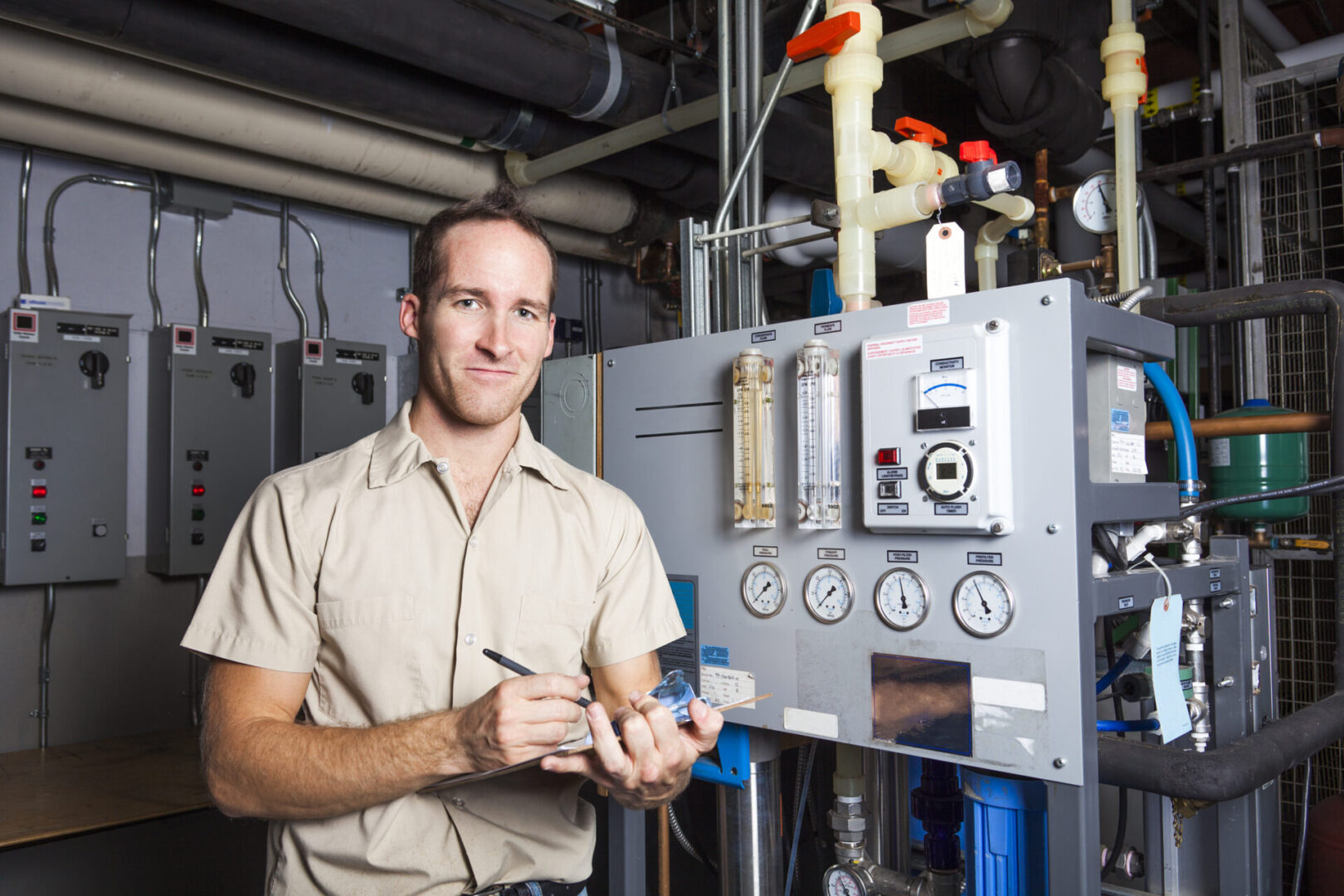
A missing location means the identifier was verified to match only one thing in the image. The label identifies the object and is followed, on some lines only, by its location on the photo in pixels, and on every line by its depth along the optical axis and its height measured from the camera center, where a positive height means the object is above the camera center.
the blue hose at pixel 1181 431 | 1.65 +0.07
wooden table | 2.60 -0.91
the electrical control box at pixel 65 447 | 3.17 +0.13
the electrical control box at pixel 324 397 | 3.77 +0.34
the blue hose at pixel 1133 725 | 1.70 -0.45
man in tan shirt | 1.16 -0.21
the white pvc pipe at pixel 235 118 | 2.54 +1.10
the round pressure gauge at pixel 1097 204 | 2.24 +0.63
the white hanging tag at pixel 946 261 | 1.59 +0.36
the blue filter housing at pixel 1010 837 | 1.53 -0.58
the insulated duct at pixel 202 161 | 2.89 +1.07
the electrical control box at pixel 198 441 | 3.46 +0.16
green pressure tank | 2.57 +0.01
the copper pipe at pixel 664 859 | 2.17 -0.87
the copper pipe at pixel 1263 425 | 1.69 +0.09
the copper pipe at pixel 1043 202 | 2.28 +0.69
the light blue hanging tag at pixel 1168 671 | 1.50 -0.31
